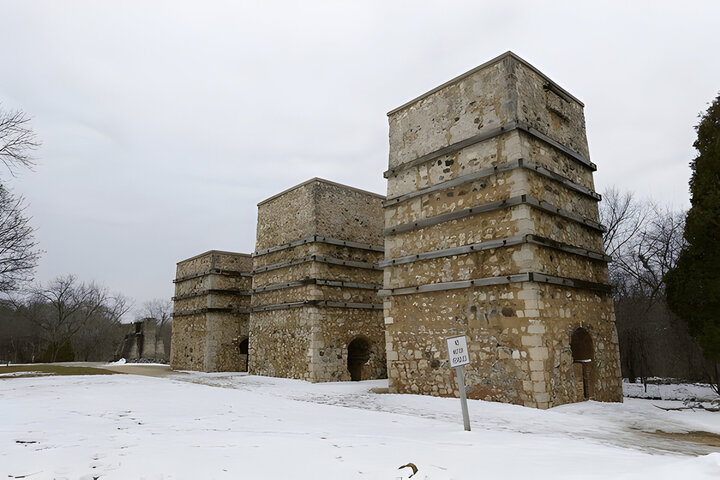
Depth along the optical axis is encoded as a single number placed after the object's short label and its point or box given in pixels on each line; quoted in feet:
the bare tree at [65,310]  130.52
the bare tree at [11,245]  52.08
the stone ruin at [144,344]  109.29
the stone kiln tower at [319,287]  47.98
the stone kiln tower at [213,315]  64.95
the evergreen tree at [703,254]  30.63
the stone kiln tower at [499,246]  29.43
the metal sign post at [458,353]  20.27
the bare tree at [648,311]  55.31
